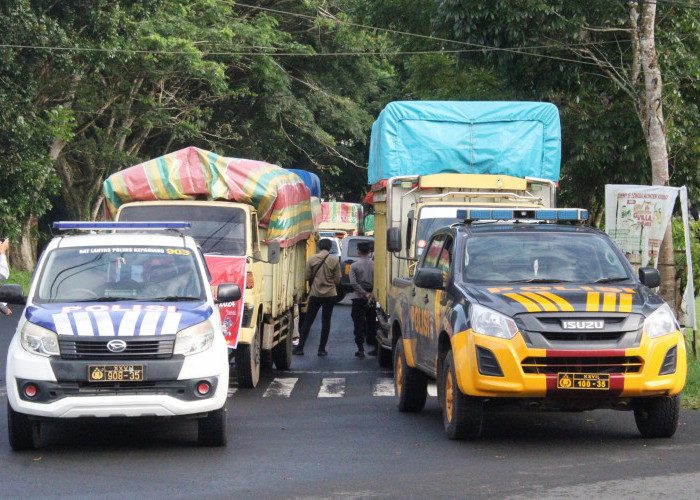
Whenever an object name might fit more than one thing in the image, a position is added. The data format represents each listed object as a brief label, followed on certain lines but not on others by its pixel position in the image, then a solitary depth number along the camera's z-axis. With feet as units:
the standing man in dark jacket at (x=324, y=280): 61.72
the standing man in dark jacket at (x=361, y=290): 61.98
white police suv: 29.68
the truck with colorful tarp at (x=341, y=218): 146.10
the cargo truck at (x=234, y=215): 45.39
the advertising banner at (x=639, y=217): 49.19
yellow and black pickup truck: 29.84
